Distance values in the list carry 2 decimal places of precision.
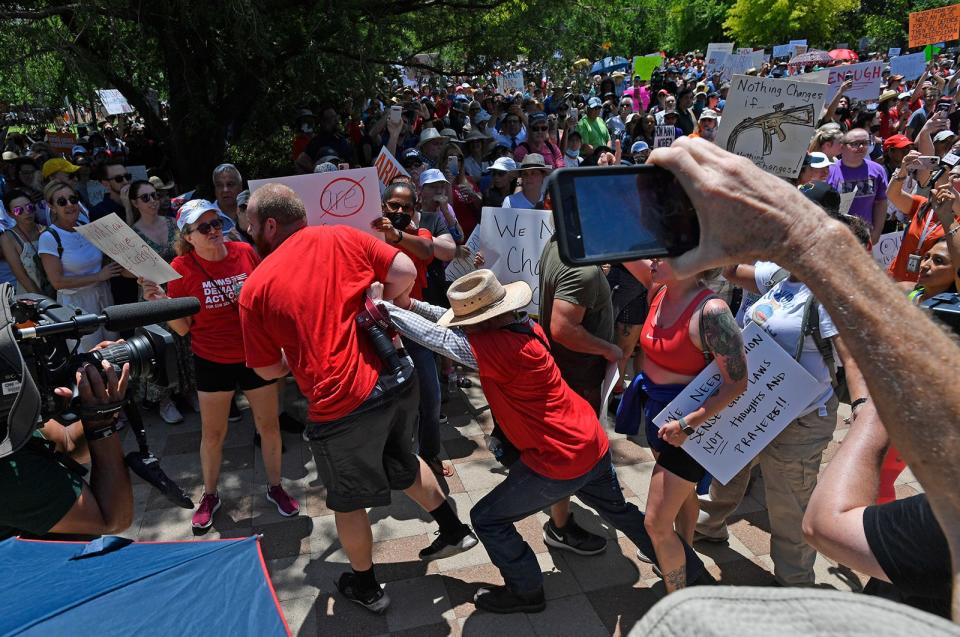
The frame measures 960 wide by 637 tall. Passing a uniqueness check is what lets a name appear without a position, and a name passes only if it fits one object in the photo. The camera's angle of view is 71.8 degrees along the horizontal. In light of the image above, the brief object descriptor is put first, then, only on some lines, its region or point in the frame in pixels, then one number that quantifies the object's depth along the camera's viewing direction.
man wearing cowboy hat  2.83
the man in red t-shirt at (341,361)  2.87
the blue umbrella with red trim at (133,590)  1.30
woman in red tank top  2.73
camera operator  1.86
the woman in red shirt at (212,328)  3.83
